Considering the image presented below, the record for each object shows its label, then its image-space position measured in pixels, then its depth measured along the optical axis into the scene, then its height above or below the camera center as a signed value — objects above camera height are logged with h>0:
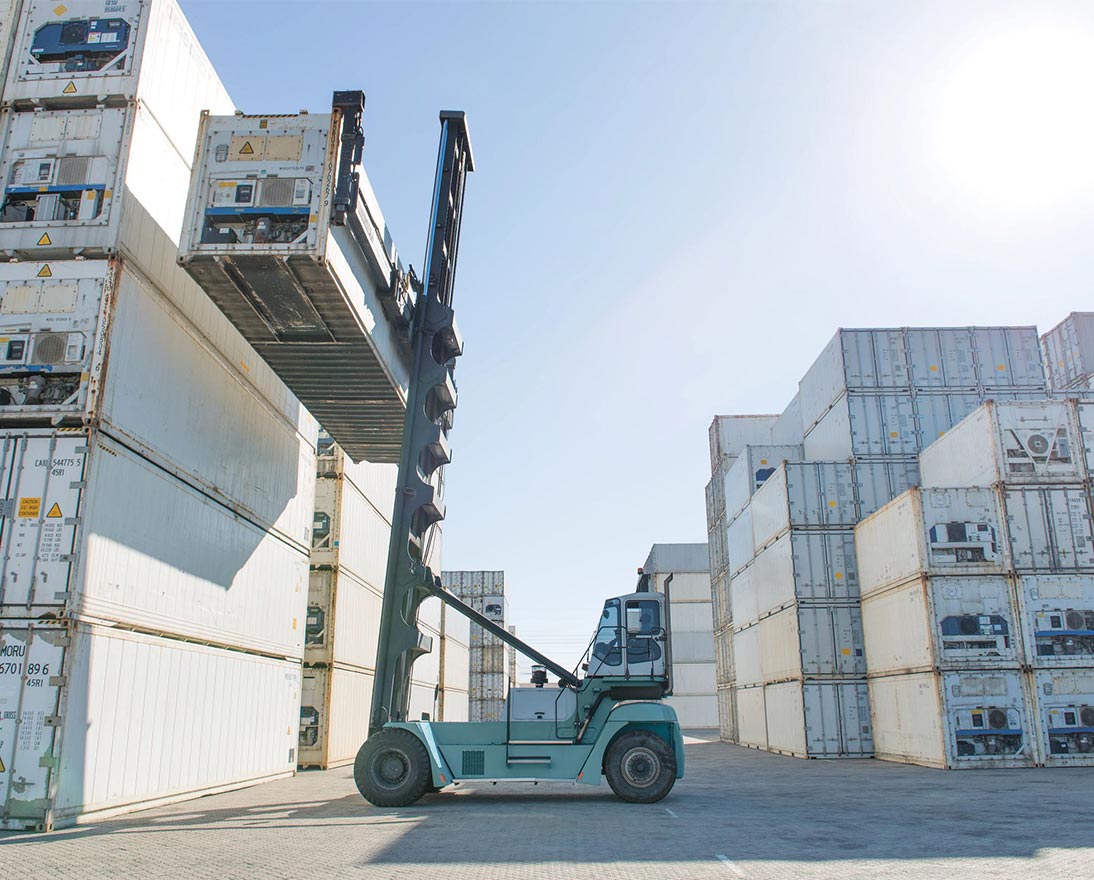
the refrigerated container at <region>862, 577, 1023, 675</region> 17.33 +0.86
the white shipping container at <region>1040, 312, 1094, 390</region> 34.06 +12.43
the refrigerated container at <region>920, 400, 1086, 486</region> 18.00 +4.57
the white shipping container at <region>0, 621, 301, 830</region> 9.16 -0.56
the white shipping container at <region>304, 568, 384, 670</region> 19.05 +1.18
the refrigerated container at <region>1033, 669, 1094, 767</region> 16.72 -0.94
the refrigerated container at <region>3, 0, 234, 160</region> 11.35 +8.07
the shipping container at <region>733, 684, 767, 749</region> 26.28 -1.49
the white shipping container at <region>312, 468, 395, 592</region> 19.42 +3.26
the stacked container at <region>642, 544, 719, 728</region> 52.38 +1.85
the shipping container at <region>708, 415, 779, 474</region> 33.69 +9.03
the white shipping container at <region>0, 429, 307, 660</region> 9.56 +1.61
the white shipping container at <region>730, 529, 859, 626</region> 22.02 +2.56
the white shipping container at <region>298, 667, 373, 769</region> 18.75 -0.96
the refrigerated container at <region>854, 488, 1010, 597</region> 17.73 +2.71
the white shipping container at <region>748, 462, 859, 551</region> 22.36 +4.40
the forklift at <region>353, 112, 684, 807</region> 12.12 -0.23
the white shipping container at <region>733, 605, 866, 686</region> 21.44 +0.63
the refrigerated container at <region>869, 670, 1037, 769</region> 16.86 -1.02
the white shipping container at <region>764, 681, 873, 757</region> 20.95 -1.22
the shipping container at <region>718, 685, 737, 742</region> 32.12 -1.68
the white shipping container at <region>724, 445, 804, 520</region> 27.46 +6.44
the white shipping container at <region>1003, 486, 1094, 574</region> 17.67 +2.77
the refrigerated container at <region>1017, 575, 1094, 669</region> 17.20 +0.94
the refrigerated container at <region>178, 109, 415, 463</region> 10.77 +5.45
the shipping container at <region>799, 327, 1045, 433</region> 21.98 +7.71
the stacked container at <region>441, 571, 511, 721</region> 44.84 +1.29
